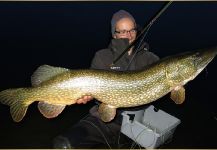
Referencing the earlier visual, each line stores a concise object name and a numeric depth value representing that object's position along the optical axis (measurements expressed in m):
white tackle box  2.27
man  2.01
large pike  1.64
